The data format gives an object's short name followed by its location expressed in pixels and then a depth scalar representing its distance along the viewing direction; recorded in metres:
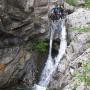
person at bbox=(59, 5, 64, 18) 26.02
